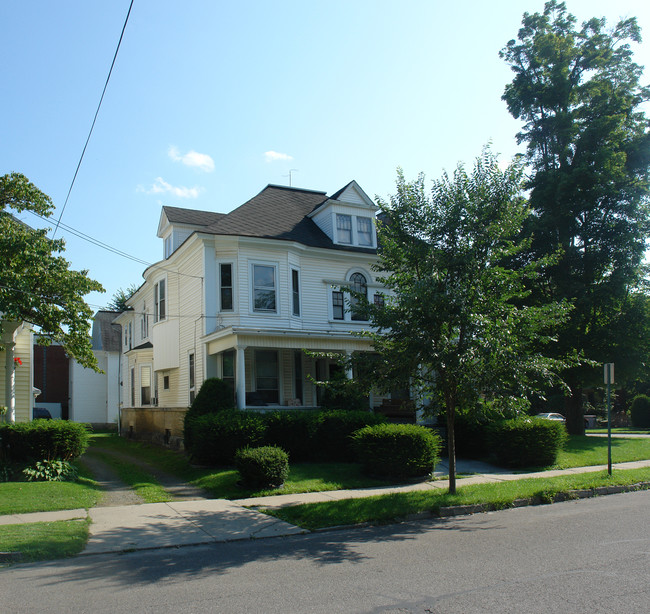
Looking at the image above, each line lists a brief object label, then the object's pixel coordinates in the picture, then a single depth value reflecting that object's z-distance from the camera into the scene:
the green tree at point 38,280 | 14.55
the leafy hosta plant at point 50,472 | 13.65
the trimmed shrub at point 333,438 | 17.00
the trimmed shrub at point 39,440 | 13.91
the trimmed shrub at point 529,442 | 16.73
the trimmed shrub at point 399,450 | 14.45
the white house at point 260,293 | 20.58
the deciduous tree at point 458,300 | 11.16
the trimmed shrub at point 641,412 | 42.53
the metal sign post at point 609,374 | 15.00
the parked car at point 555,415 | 40.18
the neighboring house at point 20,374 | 16.62
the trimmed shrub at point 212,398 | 18.11
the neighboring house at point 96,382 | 39.22
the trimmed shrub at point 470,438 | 18.19
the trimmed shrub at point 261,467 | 12.97
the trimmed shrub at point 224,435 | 15.69
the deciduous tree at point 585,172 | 24.48
